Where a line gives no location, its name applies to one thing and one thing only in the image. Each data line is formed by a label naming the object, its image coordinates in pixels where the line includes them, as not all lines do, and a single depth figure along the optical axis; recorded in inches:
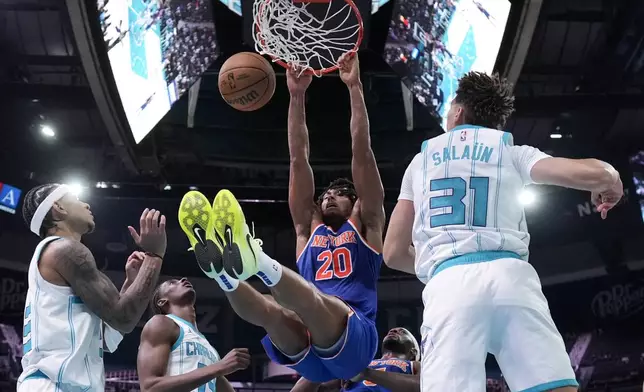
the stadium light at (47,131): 456.1
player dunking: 124.9
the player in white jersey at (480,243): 97.3
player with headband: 130.7
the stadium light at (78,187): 432.1
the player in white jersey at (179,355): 161.5
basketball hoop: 200.1
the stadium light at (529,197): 422.0
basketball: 199.9
